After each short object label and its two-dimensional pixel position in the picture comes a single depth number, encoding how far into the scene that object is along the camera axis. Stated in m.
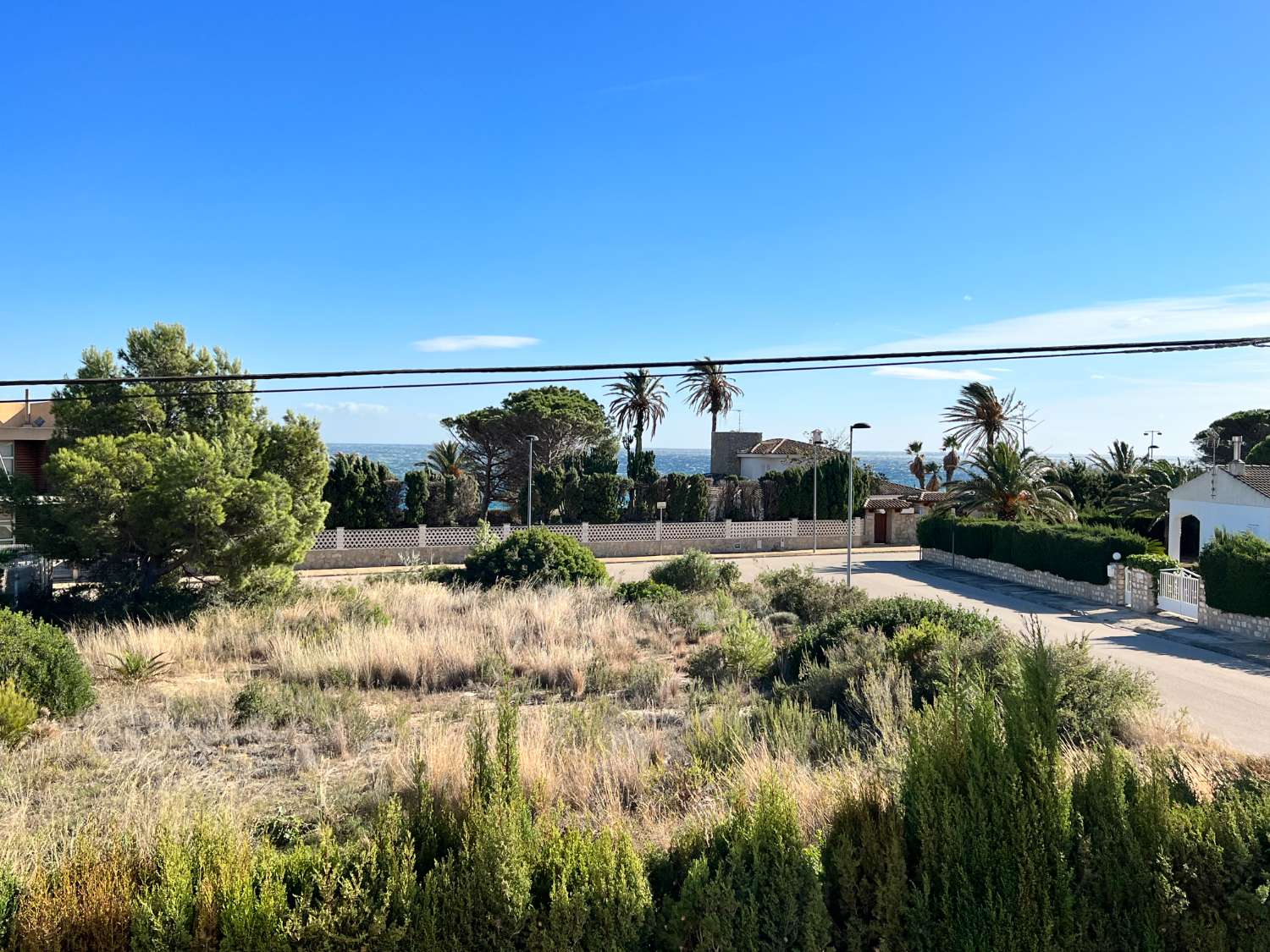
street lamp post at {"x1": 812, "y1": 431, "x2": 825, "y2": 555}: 39.91
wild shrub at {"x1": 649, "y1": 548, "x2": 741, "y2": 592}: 22.39
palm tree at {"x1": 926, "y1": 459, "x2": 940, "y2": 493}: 55.97
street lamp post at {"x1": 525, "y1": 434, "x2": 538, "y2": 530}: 35.91
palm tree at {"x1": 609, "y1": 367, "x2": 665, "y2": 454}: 52.38
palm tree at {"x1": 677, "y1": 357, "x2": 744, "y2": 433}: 55.66
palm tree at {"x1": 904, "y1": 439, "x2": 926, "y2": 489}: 63.75
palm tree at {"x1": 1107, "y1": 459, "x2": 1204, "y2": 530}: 33.00
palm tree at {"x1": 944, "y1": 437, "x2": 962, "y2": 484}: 58.25
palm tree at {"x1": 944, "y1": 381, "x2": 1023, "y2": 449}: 46.34
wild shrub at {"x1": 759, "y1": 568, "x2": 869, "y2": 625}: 17.36
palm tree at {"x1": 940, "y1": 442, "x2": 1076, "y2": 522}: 33.16
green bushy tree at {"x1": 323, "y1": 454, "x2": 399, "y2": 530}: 34.72
